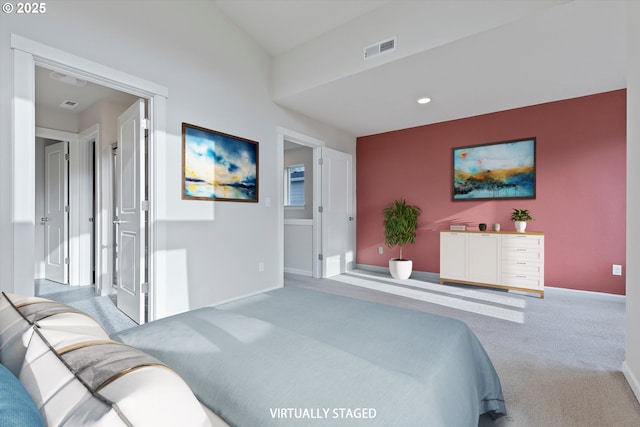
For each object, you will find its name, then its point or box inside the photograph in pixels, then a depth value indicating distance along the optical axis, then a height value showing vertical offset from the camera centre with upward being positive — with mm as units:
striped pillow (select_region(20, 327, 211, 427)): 393 -260
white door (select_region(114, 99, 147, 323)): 2734 -7
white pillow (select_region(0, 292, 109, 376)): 541 -232
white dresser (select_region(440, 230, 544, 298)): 3660 -646
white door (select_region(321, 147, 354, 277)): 4801 -26
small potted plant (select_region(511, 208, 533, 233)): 3844 -98
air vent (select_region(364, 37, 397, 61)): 2857 +1649
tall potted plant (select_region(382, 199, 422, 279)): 4637 -300
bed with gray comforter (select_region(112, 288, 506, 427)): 657 -437
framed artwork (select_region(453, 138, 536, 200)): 4023 +585
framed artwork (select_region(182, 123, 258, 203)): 2969 +512
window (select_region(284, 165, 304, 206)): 5828 +532
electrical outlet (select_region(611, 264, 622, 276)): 3480 -713
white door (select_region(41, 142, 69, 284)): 4273 -6
